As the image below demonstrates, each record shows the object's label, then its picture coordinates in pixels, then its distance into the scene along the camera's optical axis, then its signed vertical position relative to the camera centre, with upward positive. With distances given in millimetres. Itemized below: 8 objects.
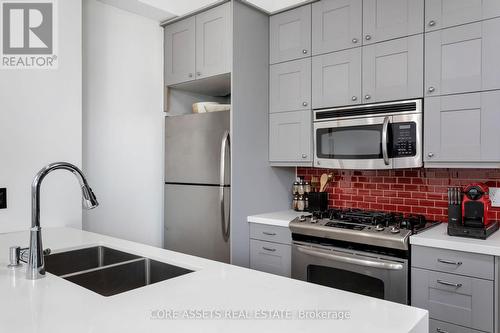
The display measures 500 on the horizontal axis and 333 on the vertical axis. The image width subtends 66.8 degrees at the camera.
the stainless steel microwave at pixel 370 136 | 2439 +185
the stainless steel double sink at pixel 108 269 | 1624 -488
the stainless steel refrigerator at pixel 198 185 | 2863 -179
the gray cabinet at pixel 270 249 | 2758 -650
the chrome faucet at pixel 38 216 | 1344 -198
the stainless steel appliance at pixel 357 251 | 2215 -558
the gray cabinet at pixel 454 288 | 1927 -668
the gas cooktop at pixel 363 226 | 2238 -408
